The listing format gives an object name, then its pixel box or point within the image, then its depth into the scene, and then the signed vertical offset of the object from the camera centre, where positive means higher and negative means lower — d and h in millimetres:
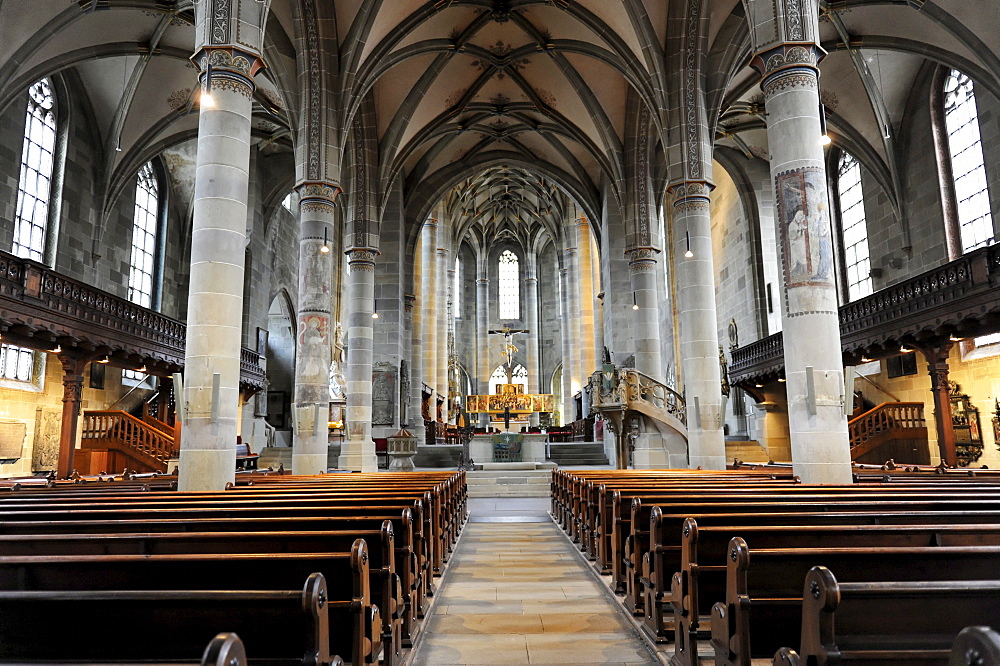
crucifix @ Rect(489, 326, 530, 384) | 25600 +3290
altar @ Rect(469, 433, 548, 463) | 20766 -163
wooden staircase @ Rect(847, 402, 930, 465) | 16641 +104
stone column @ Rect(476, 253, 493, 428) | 43562 +7487
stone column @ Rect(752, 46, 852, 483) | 8328 +2317
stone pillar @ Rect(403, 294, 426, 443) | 25672 +3122
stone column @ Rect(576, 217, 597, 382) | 32531 +7246
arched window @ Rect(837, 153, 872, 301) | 19859 +6372
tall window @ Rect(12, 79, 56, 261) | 16516 +6940
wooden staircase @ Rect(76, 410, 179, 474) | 16641 +27
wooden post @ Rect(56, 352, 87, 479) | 13875 +834
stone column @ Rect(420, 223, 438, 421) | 31656 +6766
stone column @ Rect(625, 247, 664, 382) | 19594 +3651
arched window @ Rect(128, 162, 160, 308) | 21141 +6826
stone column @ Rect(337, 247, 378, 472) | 18156 +2394
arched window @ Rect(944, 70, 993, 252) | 15664 +6670
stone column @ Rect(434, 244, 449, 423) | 33500 +6353
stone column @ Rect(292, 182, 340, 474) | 13789 +2451
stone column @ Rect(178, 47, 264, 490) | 8602 +2301
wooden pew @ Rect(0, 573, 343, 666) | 2717 -756
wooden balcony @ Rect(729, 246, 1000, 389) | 12344 +2676
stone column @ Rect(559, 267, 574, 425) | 33719 +5611
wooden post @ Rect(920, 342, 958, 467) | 13508 +866
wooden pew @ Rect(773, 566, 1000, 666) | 2406 -761
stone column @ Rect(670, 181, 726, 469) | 13938 +2480
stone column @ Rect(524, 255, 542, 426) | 43594 +8319
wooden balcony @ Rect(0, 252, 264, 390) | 12508 +2735
